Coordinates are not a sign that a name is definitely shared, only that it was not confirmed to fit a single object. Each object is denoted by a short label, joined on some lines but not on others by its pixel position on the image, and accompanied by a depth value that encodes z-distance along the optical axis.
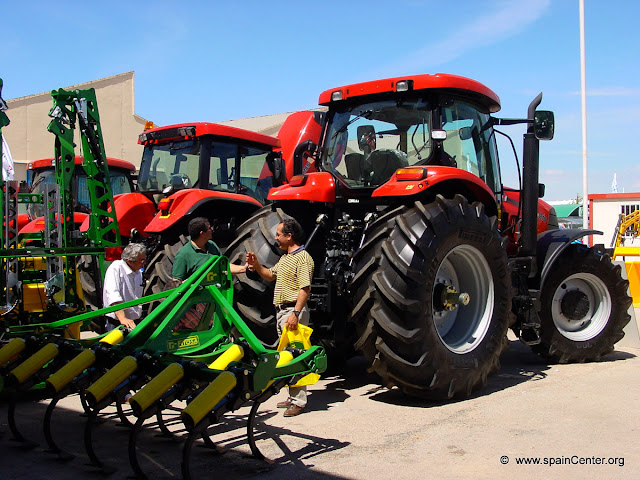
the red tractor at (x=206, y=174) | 6.80
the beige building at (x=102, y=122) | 22.52
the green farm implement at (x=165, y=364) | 3.38
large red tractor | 4.77
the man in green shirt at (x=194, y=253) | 5.36
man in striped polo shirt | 4.77
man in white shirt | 5.42
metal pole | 16.91
